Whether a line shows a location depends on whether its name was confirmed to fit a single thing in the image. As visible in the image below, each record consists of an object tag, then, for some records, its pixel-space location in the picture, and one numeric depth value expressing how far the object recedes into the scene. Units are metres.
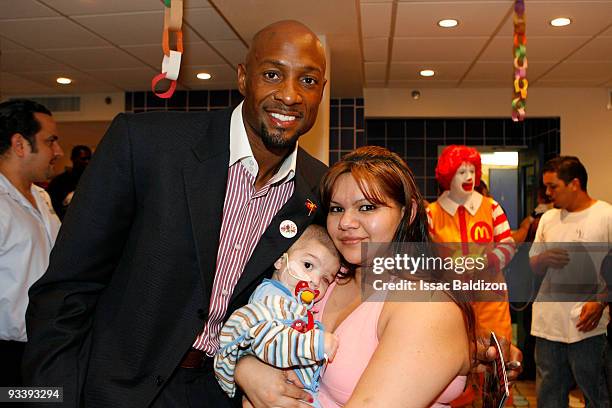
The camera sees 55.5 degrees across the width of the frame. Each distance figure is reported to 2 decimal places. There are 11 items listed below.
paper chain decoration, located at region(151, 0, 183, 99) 2.22
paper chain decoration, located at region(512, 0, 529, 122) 2.97
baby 1.29
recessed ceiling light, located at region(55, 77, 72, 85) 6.17
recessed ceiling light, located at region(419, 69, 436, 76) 5.71
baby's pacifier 1.42
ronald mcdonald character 3.23
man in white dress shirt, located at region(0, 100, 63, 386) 2.52
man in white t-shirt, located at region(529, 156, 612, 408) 3.09
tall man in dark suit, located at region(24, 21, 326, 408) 1.31
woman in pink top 1.16
